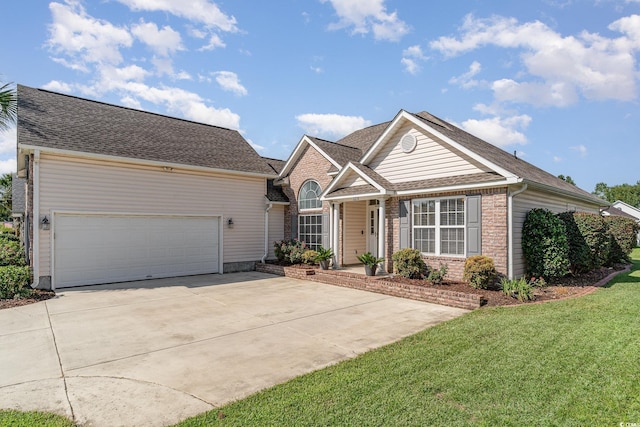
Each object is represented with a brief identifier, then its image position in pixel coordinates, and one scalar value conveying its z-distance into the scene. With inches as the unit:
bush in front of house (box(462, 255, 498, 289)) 360.8
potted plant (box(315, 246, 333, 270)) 515.1
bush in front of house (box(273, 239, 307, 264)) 570.4
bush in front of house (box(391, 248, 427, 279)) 418.0
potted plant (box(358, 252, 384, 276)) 450.9
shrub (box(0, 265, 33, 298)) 356.5
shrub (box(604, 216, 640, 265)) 583.0
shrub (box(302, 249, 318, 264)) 548.2
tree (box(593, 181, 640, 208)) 2950.3
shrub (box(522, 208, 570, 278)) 377.1
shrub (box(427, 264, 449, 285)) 386.0
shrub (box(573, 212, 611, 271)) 422.9
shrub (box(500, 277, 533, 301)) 328.8
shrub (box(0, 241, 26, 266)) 498.3
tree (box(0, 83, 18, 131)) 453.1
